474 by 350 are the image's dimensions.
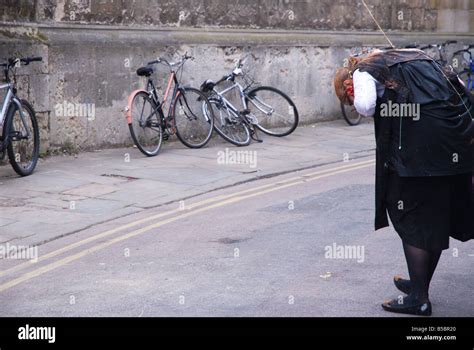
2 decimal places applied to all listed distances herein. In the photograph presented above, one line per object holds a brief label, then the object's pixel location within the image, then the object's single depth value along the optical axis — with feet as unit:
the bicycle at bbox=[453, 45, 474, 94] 64.08
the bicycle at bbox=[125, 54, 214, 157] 42.96
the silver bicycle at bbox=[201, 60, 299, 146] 46.57
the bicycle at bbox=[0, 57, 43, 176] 35.60
